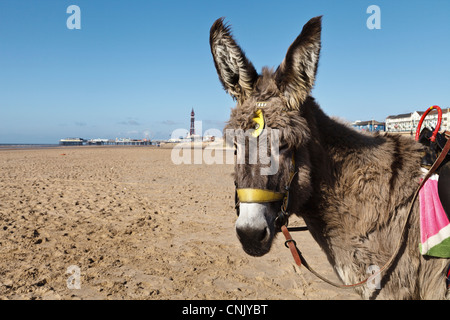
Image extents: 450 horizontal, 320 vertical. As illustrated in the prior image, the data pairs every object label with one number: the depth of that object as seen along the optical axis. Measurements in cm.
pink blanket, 209
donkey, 218
